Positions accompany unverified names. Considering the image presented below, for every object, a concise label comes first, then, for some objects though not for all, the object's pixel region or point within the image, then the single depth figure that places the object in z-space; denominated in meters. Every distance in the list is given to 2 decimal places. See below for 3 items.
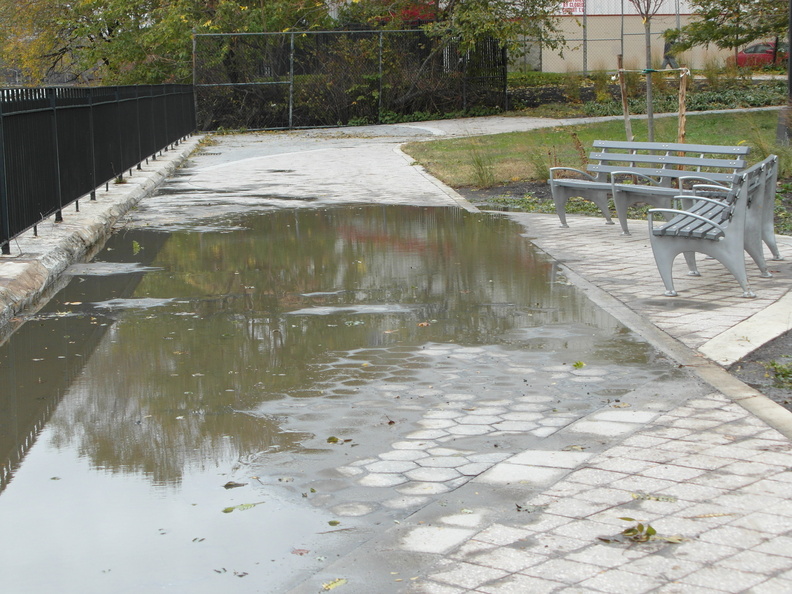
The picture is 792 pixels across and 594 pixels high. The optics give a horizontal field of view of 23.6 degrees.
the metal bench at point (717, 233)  14.84
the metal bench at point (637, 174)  19.86
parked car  71.04
